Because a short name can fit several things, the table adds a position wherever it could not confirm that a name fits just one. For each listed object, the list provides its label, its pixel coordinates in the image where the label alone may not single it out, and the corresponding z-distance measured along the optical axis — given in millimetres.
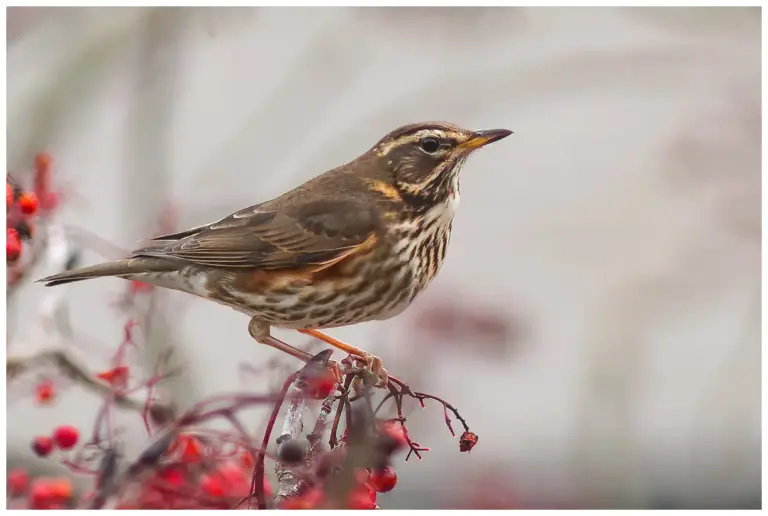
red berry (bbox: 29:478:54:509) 4523
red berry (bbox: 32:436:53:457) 4949
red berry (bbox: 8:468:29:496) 4957
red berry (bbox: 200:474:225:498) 4437
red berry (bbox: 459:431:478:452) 4539
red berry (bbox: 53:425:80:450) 4941
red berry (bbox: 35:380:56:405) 5336
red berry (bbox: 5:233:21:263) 4939
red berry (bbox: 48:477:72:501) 4492
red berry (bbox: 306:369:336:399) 4691
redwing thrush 5730
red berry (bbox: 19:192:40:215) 4984
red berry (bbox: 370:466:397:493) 4469
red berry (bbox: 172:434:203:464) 4258
